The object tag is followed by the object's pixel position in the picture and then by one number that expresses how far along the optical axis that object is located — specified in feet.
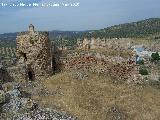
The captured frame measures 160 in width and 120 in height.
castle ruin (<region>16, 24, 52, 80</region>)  37.22
